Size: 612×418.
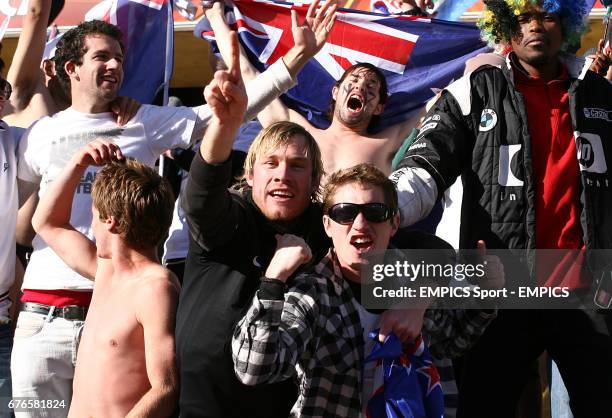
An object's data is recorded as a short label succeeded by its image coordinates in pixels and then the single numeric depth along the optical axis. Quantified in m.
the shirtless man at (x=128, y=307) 6.37
